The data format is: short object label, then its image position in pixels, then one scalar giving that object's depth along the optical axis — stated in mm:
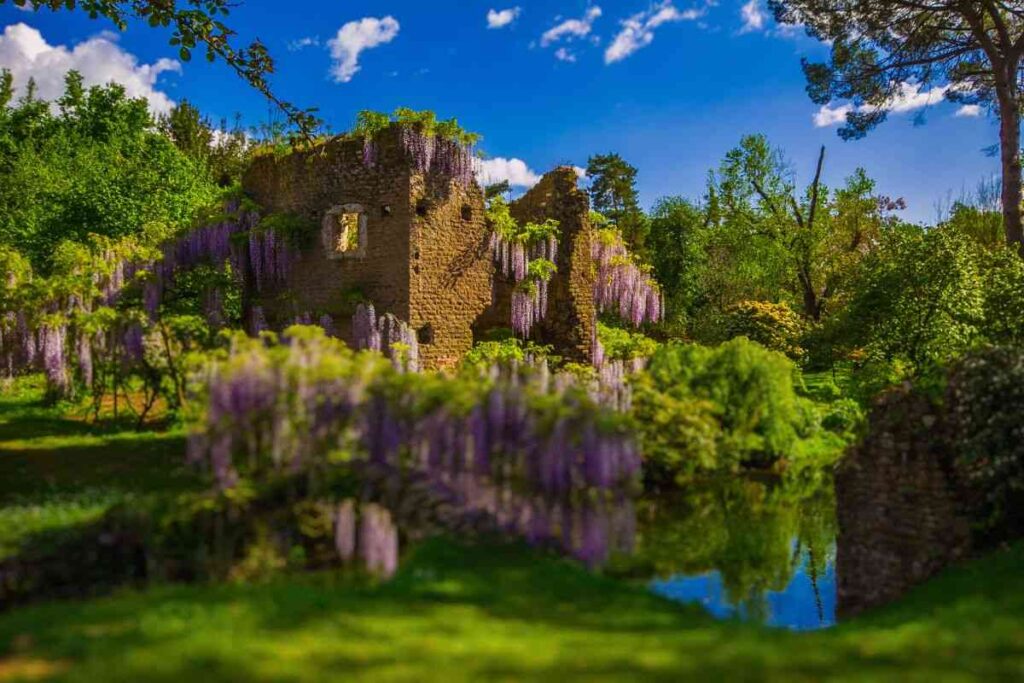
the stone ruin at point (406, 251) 15992
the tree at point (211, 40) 10492
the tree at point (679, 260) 29422
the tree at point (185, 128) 41319
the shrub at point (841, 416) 16766
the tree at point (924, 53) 19172
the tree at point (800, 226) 28859
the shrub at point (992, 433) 8750
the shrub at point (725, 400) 12086
